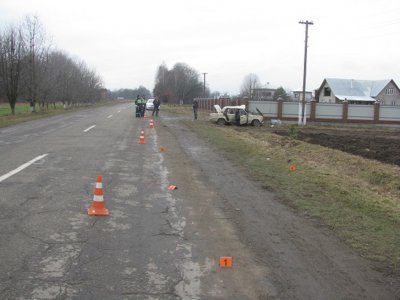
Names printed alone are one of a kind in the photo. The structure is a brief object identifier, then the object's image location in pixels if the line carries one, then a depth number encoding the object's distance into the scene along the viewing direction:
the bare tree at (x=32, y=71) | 46.62
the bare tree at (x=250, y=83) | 158.75
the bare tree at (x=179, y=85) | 117.18
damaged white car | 32.25
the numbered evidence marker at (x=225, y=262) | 4.98
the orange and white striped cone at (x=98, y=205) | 6.84
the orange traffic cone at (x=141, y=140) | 17.49
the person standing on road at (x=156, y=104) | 40.81
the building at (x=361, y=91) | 86.38
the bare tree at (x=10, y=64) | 43.19
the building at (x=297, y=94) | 108.79
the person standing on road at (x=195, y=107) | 37.32
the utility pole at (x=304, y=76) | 38.12
